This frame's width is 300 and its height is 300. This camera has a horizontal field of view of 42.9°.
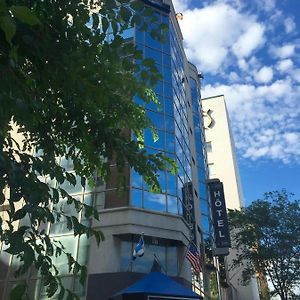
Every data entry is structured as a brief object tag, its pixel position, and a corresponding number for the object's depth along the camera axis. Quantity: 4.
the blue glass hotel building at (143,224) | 18.28
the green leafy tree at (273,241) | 28.34
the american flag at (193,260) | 19.25
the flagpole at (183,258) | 19.72
